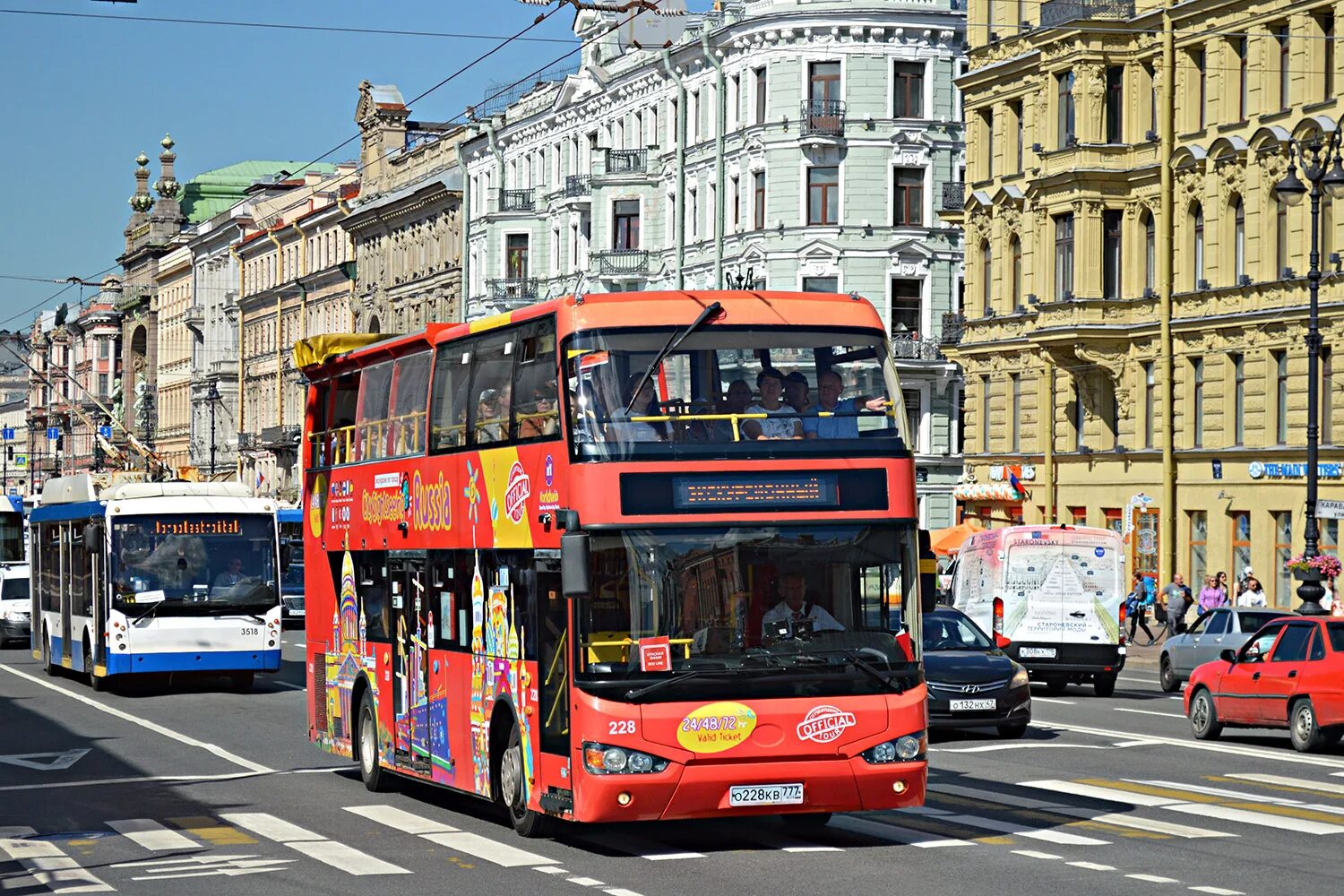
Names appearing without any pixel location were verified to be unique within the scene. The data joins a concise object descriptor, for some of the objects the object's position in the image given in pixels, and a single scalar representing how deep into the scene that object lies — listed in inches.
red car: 956.0
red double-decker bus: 587.5
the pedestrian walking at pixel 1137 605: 1999.3
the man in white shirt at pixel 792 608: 593.3
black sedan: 989.8
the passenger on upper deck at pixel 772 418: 604.4
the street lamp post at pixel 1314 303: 1549.0
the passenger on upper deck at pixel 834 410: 610.2
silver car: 1370.6
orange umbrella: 2190.0
